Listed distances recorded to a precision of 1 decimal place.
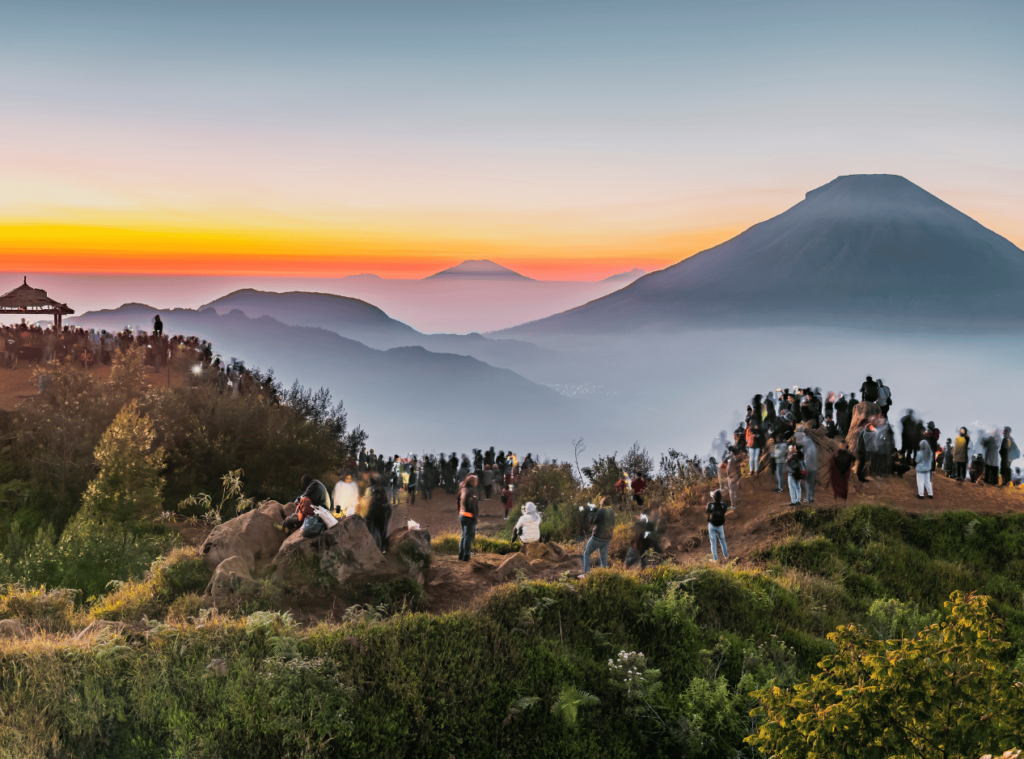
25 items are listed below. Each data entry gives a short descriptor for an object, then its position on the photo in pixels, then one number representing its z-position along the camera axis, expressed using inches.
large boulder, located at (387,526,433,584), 536.4
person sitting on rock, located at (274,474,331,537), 510.3
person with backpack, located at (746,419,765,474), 815.1
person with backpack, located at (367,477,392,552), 547.8
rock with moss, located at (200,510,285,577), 518.6
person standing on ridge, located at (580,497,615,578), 562.9
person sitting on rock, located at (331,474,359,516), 633.9
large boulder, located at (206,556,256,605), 470.3
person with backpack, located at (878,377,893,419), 852.0
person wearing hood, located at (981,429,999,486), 848.9
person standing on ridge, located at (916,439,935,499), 764.0
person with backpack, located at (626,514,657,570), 619.5
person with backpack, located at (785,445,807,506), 757.9
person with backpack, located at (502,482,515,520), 1073.5
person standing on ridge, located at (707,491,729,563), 625.0
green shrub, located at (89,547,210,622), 468.4
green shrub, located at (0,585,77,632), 448.5
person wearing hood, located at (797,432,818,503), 767.7
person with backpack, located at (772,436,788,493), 789.2
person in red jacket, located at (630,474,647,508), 897.6
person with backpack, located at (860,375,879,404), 838.5
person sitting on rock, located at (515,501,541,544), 657.0
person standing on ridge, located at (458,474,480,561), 595.2
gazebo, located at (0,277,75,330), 1266.0
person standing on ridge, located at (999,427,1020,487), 853.2
